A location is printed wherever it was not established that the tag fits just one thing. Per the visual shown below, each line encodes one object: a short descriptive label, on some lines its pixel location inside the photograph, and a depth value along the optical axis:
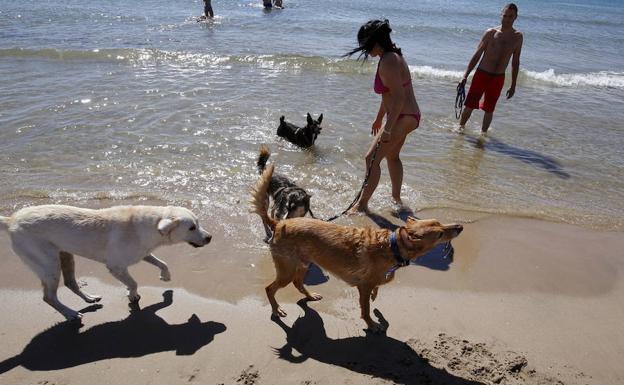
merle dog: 5.12
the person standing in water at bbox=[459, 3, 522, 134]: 8.62
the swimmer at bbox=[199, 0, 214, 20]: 21.73
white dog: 3.79
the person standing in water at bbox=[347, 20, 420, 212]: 5.01
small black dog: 8.22
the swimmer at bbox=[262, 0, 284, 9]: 26.78
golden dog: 3.76
